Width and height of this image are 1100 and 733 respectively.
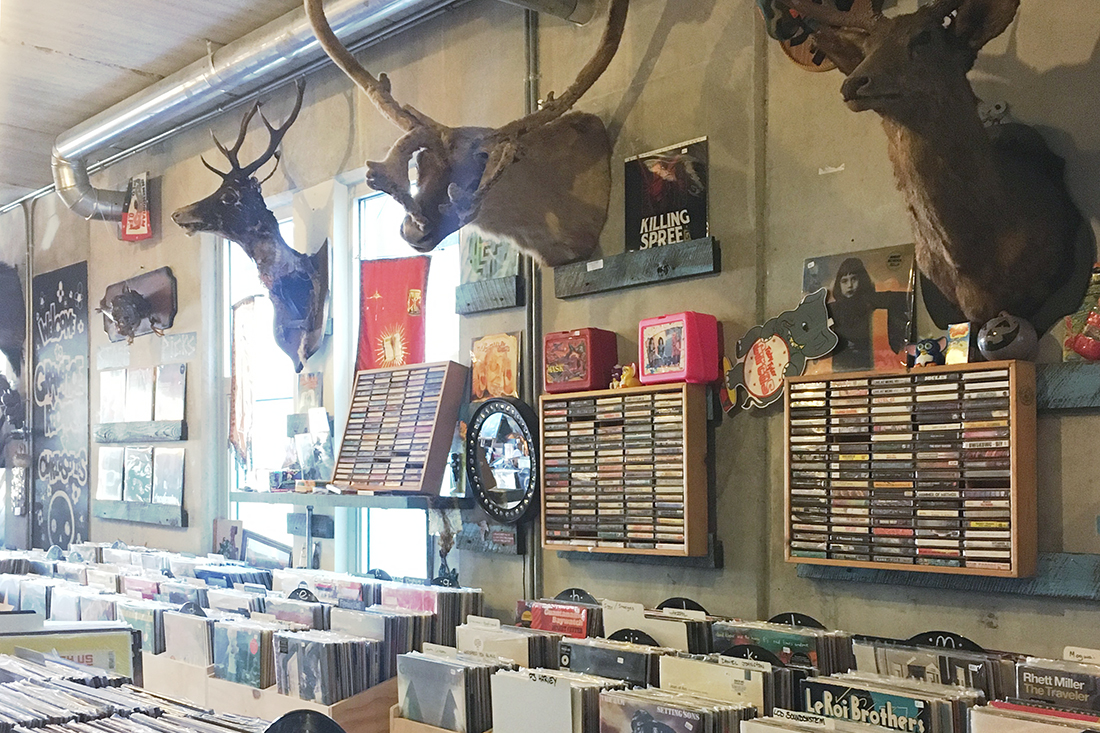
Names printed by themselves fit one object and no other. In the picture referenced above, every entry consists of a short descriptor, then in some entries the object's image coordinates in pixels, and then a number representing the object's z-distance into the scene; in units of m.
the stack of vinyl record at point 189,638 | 4.15
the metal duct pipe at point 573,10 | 4.22
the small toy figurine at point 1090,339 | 2.82
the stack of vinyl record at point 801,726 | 2.32
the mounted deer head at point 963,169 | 2.68
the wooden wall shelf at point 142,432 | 6.81
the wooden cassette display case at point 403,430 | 4.61
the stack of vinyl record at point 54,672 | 2.52
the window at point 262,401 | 6.25
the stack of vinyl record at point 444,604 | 4.18
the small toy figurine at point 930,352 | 3.07
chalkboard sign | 8.12
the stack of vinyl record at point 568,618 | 3.70
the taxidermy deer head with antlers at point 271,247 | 5.61
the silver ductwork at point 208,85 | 4.79
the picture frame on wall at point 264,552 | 6.06
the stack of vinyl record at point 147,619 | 4.41
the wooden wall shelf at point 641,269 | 3.79
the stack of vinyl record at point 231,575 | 5.34
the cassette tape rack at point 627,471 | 3.68
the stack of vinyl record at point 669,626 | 3.32
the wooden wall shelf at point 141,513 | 6.79
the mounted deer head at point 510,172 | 3.73
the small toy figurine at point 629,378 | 3.88
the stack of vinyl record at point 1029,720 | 2.14
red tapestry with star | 5.17
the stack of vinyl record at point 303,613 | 4.20
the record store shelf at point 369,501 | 4.54
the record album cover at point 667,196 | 3.85
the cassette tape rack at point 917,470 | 2.86
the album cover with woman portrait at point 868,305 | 3.26
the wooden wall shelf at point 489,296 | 4.53
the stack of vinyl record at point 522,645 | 3.43
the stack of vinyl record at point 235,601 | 4.51
